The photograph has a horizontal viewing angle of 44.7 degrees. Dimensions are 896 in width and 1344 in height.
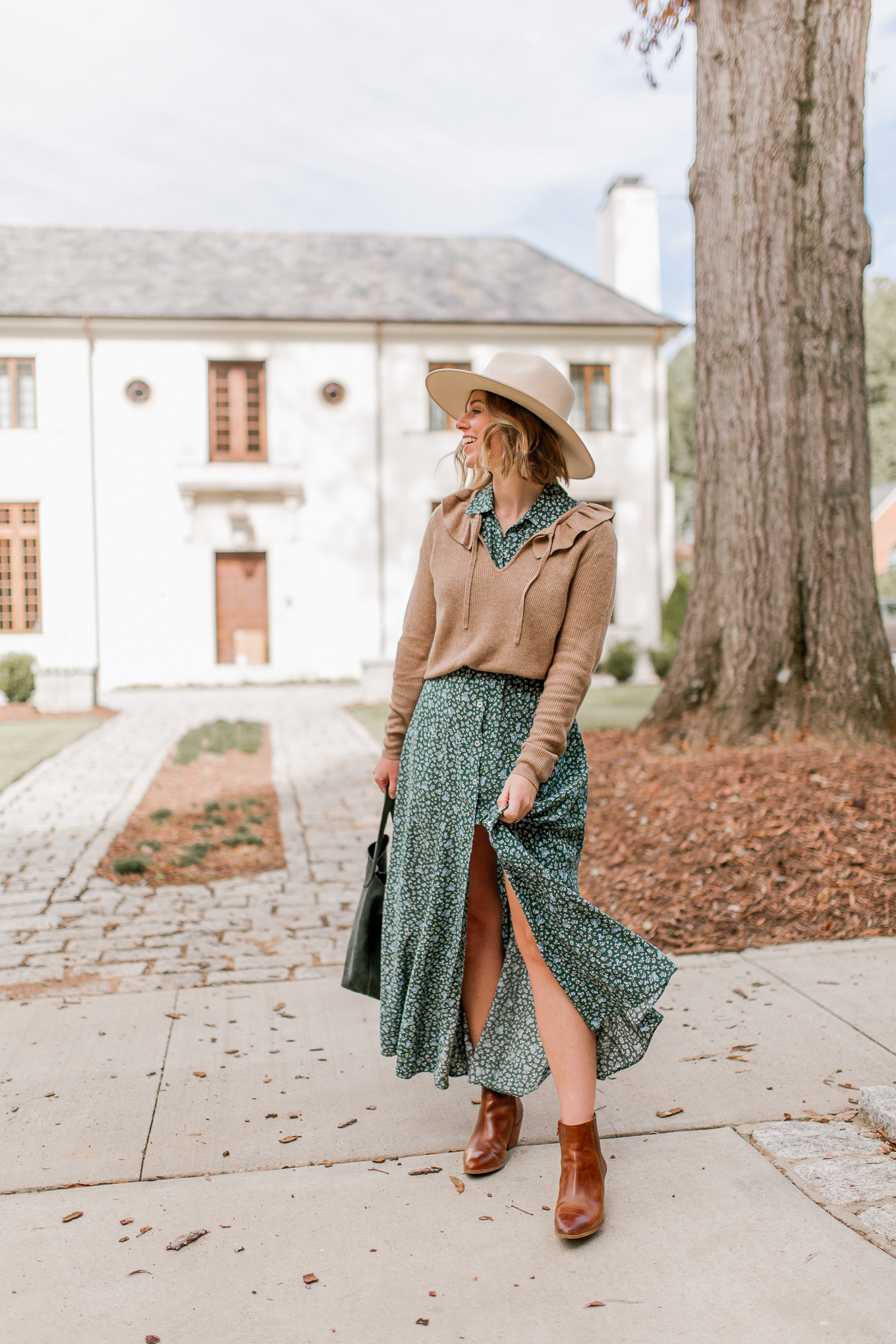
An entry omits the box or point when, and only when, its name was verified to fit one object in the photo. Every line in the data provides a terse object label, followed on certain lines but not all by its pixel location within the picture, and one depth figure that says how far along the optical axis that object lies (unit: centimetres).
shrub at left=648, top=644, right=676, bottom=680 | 1702
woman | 252
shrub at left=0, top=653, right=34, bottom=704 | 1634
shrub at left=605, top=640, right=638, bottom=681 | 1866
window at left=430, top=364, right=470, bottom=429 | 2217
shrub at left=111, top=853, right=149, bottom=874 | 587
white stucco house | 2103
